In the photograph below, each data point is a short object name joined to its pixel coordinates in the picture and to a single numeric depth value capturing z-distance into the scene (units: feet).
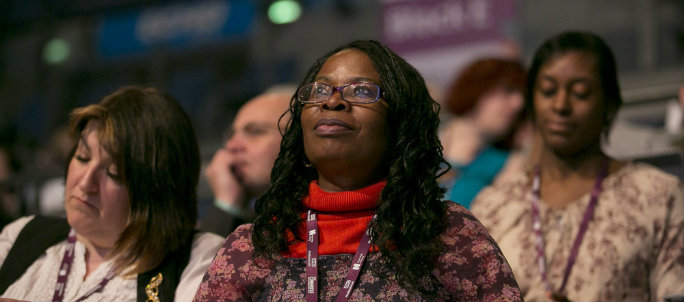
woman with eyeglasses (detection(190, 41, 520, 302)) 13.47
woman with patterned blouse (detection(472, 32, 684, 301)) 19.90
